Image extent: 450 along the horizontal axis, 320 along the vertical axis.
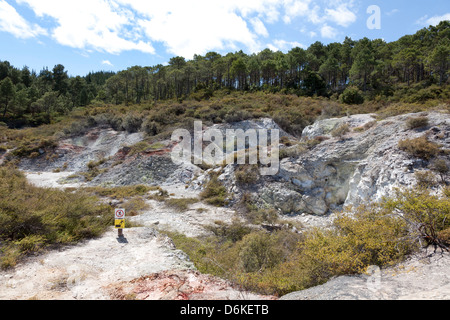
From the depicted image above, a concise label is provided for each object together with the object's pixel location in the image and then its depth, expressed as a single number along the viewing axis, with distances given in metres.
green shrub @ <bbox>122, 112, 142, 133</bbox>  32.21
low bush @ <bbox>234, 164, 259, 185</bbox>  16.44
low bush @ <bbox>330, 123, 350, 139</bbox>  16.84
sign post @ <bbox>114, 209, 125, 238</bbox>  8.60
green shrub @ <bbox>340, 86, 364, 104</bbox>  34.00
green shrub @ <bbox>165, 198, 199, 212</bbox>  14.85
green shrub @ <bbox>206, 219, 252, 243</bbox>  10.91
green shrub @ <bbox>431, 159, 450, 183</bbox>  10.51
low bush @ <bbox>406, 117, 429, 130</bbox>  13.50
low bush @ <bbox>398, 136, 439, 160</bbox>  11.41
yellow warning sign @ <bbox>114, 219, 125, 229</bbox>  8.60
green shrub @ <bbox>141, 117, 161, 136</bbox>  29.73
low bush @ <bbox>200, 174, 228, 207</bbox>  15.80
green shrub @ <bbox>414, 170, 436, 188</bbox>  10.07
